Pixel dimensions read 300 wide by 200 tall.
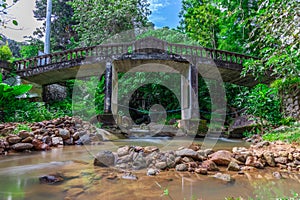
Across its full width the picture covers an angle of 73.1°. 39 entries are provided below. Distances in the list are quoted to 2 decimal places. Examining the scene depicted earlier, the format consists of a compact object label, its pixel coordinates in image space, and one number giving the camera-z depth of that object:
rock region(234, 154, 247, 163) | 2.79
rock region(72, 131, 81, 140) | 4.93
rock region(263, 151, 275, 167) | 2.72
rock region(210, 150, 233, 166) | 2.63
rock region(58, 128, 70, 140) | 4.77
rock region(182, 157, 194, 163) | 2.65
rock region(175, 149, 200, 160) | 2.73
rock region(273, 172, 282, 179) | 2.18
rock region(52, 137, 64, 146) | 4.41
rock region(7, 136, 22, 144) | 3.67
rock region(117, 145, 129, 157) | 2.86
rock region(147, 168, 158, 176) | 2.24
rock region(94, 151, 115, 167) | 2.58
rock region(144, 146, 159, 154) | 3.03
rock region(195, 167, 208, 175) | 2.30
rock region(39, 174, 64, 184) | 1.91
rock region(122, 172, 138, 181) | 2.07
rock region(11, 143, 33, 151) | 3.60
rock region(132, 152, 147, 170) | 2.54
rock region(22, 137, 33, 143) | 3.82
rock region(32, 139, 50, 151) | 3.83
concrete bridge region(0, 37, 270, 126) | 7.80
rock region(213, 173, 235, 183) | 2.06
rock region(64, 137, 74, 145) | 4.74
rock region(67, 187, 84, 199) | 1.60
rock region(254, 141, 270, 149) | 4.12
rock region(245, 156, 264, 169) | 2.61
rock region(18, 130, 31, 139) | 3.79
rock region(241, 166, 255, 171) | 2.51
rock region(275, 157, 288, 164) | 2.74
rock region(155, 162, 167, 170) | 2.48
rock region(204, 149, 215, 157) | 3.08
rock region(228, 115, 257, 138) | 7.05
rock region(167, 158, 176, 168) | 2.54
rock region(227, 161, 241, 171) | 2.45
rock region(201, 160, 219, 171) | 2.46
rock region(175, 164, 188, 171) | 2.44
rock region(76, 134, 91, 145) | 4.89
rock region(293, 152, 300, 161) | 2.76
